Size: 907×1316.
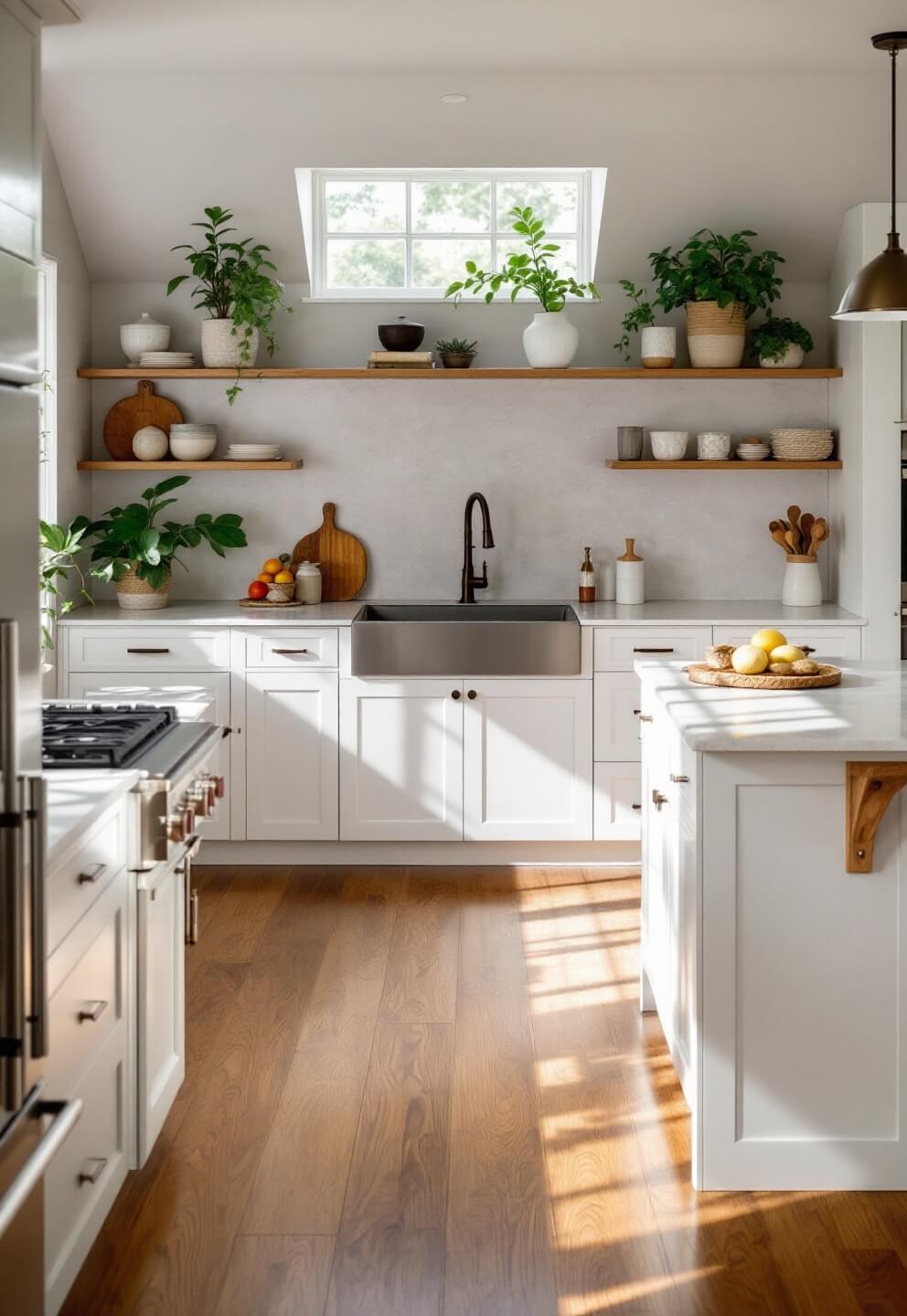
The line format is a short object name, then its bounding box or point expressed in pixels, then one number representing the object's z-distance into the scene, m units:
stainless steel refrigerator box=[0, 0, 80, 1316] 1.80
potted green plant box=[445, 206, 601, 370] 5.36
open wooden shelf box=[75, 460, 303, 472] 5.52
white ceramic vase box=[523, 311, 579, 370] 5.41
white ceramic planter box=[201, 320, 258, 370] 5.50
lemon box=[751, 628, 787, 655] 3.53
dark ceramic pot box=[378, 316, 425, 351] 5.47
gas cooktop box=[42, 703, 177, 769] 2.71
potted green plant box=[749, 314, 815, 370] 5.43
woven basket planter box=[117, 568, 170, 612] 5.40
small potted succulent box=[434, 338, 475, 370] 5.52
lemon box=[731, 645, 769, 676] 3.42
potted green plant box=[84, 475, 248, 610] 5.32
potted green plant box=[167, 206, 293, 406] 5.40
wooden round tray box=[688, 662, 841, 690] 3.35
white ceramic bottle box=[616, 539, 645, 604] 5.55
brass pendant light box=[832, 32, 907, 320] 3.29
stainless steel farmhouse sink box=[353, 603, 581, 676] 5.10
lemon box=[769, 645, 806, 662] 3.48
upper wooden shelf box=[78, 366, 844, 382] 5.42
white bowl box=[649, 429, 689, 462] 5.50
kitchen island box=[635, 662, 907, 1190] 2.82
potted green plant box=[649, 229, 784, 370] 5.30
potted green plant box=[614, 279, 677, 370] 5.46
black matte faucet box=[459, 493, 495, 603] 5.51
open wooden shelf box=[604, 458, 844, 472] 5.45
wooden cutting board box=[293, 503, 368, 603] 5.79
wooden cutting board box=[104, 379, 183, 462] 5.73
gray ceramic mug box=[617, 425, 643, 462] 5.52
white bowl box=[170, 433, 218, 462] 5.58
